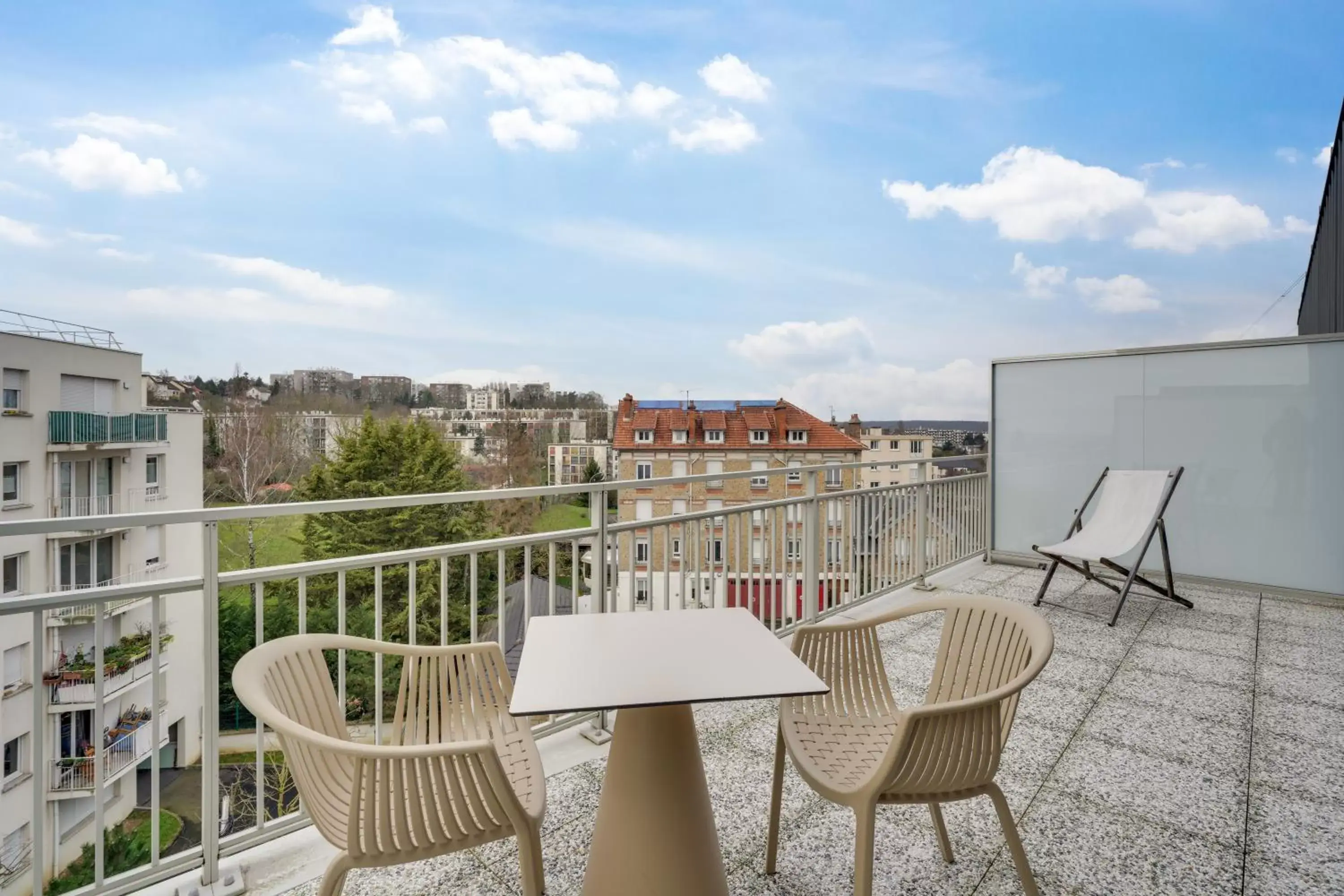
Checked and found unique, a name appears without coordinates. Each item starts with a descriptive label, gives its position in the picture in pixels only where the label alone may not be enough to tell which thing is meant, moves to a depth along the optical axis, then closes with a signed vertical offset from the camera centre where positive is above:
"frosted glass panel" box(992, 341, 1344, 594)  4.70 -0.06
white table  1.43 -0.70
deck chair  4.38 -0.59
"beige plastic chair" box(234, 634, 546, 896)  1.26 -0.67
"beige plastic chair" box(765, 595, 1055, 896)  1.45 -0.68
